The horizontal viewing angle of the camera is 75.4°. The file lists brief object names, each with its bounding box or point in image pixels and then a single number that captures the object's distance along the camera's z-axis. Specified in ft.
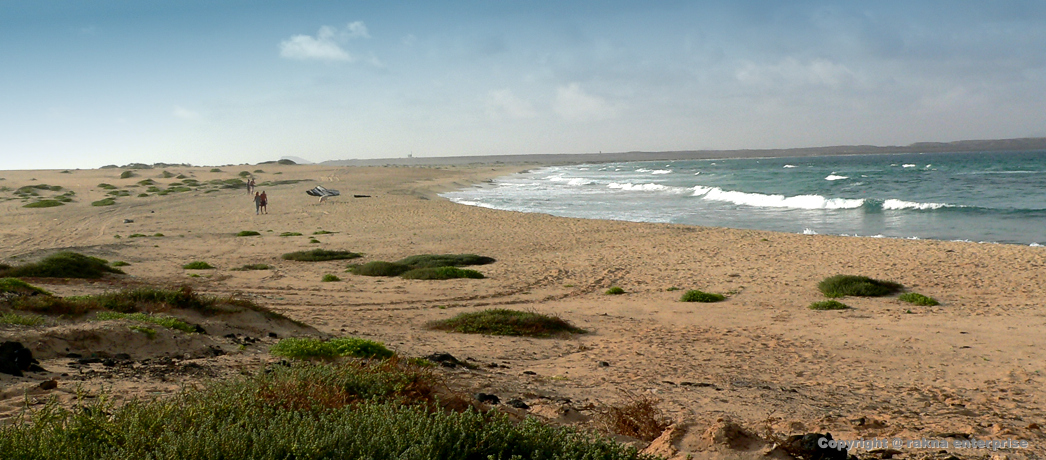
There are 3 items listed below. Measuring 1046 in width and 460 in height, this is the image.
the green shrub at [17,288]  31.14
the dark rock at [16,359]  20.04
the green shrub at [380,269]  55.36
